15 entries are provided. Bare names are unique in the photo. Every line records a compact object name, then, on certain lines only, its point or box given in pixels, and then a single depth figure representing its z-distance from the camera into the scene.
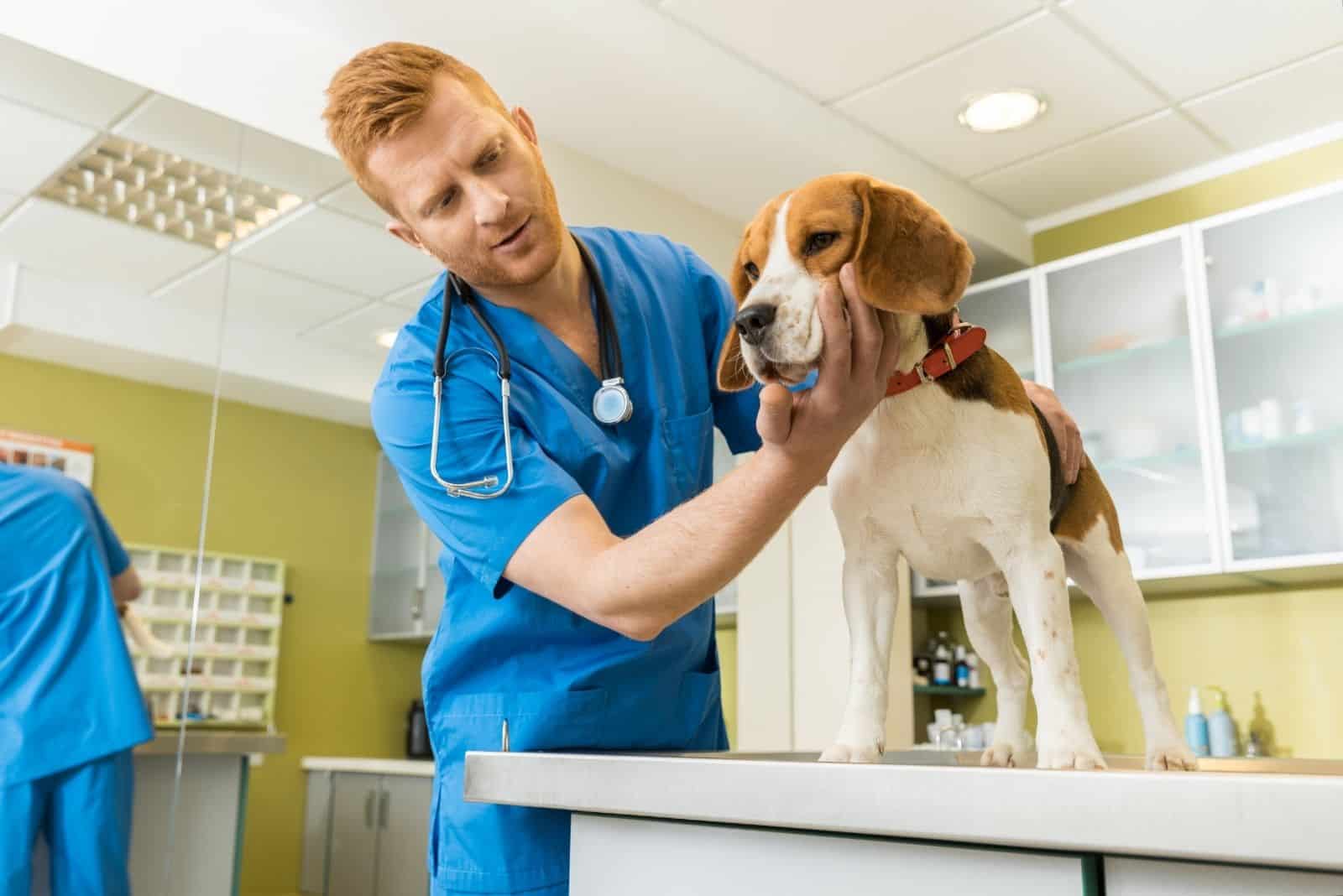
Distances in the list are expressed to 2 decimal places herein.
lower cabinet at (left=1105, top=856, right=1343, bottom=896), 0.57
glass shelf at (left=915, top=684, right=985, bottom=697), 3.88
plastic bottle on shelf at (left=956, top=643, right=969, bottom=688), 3.98
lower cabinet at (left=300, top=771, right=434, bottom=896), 2.38
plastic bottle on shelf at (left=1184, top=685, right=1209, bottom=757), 3.34
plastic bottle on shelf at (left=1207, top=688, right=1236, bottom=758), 3.31
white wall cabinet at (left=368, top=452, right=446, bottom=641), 2.62
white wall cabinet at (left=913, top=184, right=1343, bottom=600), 3.15
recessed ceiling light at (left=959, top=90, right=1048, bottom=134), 3.17
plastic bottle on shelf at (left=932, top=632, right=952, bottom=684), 3.94
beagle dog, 0.90
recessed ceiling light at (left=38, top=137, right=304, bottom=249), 2.33
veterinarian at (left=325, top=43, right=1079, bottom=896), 1.10
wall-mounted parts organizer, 2.10
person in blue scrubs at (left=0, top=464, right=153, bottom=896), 1.69
